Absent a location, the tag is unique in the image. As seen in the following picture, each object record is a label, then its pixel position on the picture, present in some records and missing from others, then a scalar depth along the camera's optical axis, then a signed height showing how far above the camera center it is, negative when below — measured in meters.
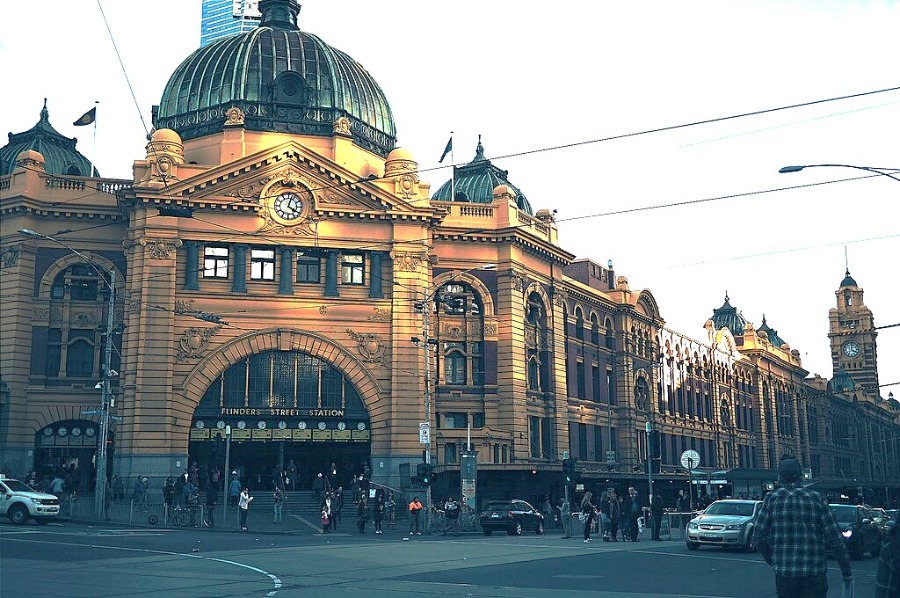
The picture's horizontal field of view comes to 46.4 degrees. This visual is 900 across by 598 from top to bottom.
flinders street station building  53.88 +9.40
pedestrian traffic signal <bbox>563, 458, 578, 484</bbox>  44.78 +0.28
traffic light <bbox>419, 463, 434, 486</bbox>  43.44 +0.21
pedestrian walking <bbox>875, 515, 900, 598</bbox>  9.50 -0.84
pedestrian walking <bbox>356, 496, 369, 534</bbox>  43.12 -1.46
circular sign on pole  40.31 +0.65
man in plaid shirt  10.24 -0.61
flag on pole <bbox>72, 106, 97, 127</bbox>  56.44 +19.22
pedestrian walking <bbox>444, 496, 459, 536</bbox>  42.19 -1.39
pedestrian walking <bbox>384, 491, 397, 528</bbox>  45.59 -1.39
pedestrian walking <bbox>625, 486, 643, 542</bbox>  36.78 -1.23
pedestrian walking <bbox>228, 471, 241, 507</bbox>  46.47 -0.39
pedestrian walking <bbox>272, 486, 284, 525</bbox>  44.75 -1.01
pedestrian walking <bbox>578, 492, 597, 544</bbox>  37.75 -1.29
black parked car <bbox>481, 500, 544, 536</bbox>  43.31 -1.65
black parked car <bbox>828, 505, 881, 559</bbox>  28.67 -1.51
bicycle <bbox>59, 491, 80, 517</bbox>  44.31 -1.03
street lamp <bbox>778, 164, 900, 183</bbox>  26.17 +7.77
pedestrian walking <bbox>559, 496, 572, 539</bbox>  40.25 -1.63
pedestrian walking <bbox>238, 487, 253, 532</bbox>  42.00 -0.93
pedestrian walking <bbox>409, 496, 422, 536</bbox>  42.47 -1.51
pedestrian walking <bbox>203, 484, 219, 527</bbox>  43.00 -1.03
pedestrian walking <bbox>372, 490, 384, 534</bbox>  42.38 -1.34
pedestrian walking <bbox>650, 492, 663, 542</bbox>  38.78 -1.34
